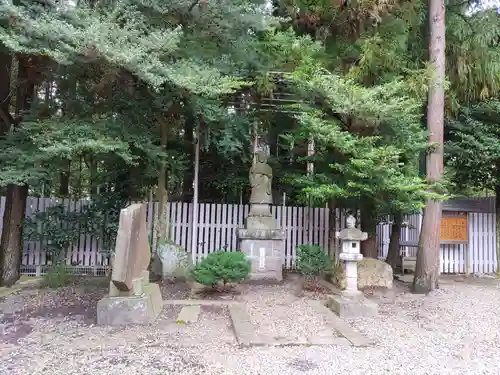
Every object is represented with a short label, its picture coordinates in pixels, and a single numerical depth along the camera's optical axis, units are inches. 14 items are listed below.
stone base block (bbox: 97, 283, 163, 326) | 185.9
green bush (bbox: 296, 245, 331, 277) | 282.9
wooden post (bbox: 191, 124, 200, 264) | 335.3
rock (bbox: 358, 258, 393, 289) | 289.4
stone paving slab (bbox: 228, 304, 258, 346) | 163.3
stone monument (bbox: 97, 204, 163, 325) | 180.7
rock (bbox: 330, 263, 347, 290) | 283.9
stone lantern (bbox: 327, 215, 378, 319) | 215.2
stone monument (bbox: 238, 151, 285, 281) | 310.7
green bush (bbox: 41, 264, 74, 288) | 276.7
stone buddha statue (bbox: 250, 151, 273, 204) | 323.0
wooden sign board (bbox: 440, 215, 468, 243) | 369.7
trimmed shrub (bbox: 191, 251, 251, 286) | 242.8
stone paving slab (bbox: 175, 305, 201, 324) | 193.0
